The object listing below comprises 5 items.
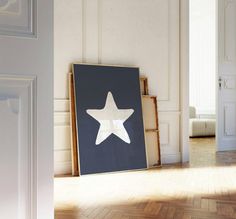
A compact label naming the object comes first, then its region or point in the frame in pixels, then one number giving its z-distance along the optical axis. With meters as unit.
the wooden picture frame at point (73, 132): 3.65
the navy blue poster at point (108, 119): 3.67
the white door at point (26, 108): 1.11
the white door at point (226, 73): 5.34
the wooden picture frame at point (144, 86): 4.18
